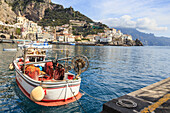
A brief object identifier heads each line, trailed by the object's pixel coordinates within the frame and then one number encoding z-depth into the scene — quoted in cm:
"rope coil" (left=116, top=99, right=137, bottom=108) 475
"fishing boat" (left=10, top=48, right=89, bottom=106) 734
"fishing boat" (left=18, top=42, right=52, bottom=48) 5916
